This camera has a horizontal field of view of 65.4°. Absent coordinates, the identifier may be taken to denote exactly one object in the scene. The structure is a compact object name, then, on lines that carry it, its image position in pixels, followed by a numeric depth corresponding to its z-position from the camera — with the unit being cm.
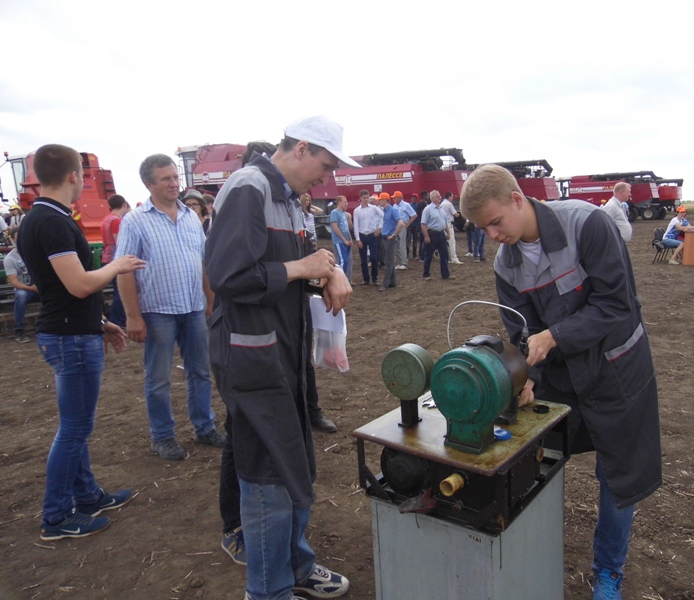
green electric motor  159
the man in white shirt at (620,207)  701
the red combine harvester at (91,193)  963
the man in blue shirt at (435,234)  1070
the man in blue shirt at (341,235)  988
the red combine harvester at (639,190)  2422
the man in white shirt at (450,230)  1285
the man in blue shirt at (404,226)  1139
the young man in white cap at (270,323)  171
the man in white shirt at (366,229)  1065
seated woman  1180
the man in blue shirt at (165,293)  334
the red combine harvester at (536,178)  2033
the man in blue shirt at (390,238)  1017
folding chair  1232
